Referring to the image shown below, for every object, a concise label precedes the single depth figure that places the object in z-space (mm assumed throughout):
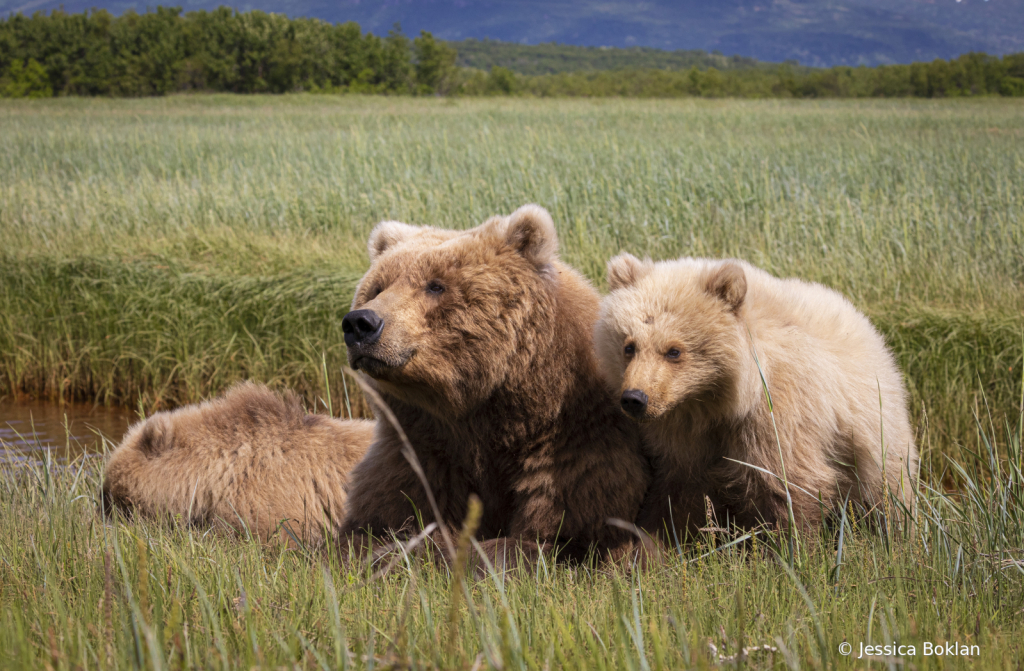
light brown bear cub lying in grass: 7441
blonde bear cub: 5402
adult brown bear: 5637
